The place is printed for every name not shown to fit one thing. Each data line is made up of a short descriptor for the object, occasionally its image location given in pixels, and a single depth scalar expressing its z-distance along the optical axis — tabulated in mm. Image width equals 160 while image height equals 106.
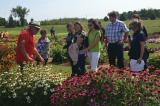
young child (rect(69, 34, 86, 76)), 5567
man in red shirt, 4845
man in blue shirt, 6065
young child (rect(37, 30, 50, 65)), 6753
